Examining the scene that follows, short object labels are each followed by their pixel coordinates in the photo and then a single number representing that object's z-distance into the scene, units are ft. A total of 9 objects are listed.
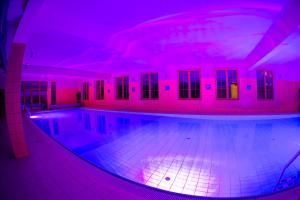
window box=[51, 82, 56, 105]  52.19
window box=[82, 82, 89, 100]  53.94
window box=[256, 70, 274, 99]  30.63
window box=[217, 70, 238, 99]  30.83
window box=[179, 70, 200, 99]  32.30
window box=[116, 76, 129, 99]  40.09
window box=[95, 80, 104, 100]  46.75
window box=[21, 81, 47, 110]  48.47
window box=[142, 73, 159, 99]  36.01
